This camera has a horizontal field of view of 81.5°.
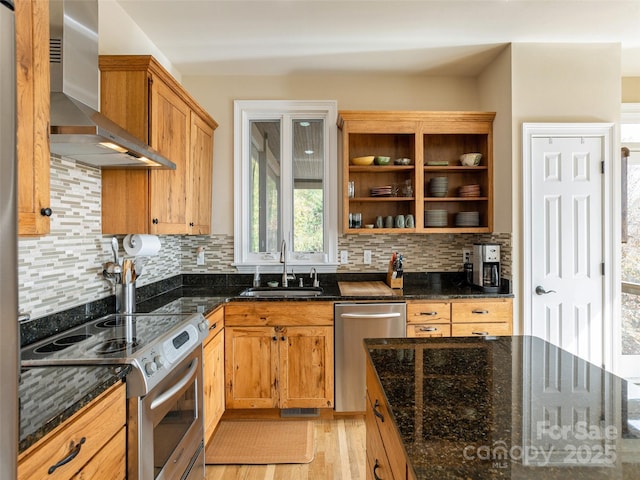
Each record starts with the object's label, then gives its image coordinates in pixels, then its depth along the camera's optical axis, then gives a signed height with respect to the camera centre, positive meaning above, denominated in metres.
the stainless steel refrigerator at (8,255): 0.58 -0.03
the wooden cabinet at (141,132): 2.09 +0.63
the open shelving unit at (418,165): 3.08 +0.64
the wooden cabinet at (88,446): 0.91 -0.58
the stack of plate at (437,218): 3.17 +0.19
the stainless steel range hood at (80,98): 1.46 +0.64
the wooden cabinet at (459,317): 2.74 -0.57
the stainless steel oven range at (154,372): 1.35 -0.55
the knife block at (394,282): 3.06 -0.35
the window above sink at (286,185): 3.30 +0.49
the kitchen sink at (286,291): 3.12 -0.43
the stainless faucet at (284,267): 3.20 -0.23
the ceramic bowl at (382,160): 3.14 +0.68
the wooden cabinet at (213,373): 2.29 -0.87
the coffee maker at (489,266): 2.91 -0.20
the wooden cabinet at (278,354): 2.71 -0.84
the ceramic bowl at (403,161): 3.14 +0.67
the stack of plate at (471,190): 3.16 +0.43
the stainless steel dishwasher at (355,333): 2.70 -0.68
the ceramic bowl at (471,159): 3.13 +0.69
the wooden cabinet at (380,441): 0.93 -0.60
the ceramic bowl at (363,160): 3.14 +0.68
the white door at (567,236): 2.80 +0.04
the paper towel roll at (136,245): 2.32 -0.04
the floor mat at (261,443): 2.33 -1.37
